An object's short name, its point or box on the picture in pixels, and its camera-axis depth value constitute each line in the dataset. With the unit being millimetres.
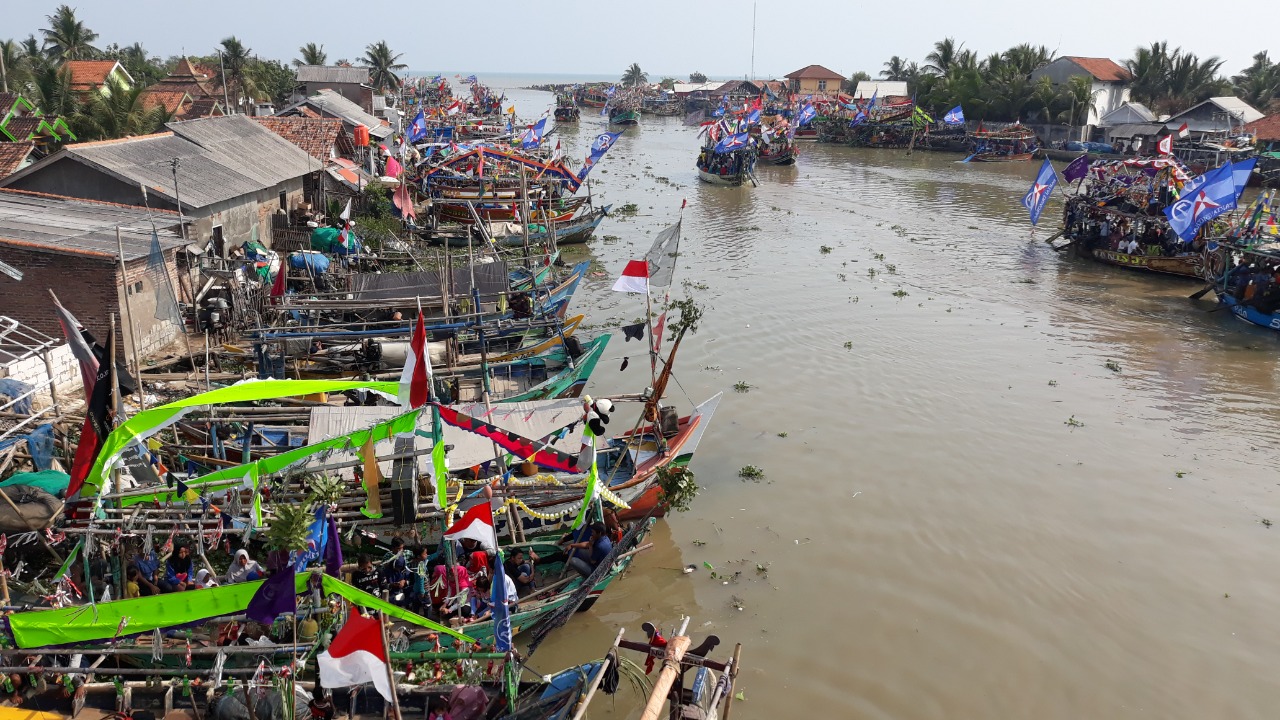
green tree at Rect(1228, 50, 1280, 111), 54812
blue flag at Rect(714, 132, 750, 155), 41844
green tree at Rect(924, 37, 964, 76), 72625
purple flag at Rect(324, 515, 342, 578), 8625
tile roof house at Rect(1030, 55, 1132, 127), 57516
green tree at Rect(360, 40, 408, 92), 68312
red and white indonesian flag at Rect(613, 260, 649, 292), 12406
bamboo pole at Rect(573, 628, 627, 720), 6410
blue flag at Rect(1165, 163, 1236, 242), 22156
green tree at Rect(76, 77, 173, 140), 27281
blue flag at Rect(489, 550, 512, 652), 7320
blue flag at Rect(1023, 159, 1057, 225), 28844
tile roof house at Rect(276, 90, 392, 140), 38031
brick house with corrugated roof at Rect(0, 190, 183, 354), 14336
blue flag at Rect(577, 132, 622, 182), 28719
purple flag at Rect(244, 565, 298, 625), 7488
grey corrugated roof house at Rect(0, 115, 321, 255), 17859
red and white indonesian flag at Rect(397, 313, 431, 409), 8891
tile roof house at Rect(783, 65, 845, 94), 88125
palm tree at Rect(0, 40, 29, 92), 37281
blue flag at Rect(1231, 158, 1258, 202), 22016
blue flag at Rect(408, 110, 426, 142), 39031
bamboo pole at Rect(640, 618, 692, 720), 5930
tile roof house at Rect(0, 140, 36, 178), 21484
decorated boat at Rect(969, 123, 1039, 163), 55375
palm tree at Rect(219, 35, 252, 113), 51719
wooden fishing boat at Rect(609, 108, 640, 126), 81688
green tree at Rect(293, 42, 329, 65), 66438
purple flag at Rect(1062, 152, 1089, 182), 28219
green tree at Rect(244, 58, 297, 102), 53625
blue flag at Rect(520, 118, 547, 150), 37375
